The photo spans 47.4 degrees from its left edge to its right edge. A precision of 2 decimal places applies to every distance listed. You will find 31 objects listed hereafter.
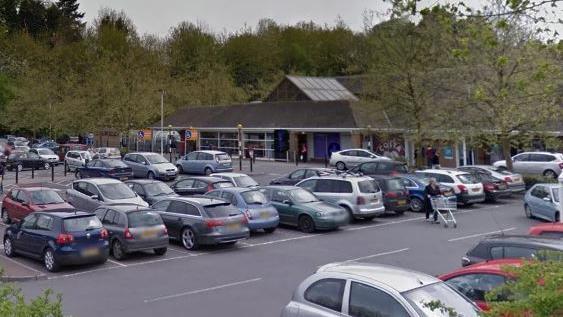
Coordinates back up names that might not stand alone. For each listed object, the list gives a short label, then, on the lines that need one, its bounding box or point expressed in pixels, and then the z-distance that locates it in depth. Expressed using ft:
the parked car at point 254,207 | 66.18
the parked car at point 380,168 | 101.09
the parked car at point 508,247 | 36.50
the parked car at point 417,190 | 84.23
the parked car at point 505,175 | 94.48
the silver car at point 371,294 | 25.13
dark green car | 68.18
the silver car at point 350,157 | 131.13
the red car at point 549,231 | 43.75
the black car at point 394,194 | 78.74
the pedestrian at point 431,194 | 75.60
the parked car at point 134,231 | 54.85
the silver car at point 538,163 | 112.57
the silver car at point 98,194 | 73.92
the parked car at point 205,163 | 123.13
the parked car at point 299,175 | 91.91
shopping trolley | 72.79
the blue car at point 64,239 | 50.52
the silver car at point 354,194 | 73.10
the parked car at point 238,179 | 85.61
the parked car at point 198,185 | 81.61
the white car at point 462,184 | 85.87
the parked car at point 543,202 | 71.46
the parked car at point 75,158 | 138.64
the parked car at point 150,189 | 78.38
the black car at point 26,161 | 146.72
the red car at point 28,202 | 69.51
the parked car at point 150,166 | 117.70
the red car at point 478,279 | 30.68
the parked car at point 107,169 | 108.68
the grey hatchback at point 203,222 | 58.59
